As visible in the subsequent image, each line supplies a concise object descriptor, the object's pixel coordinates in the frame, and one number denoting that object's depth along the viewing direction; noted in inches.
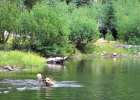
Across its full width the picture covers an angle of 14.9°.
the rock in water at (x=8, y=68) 2699.8
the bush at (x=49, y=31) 3550.7
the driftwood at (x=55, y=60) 3268.2
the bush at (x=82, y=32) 4461.1
